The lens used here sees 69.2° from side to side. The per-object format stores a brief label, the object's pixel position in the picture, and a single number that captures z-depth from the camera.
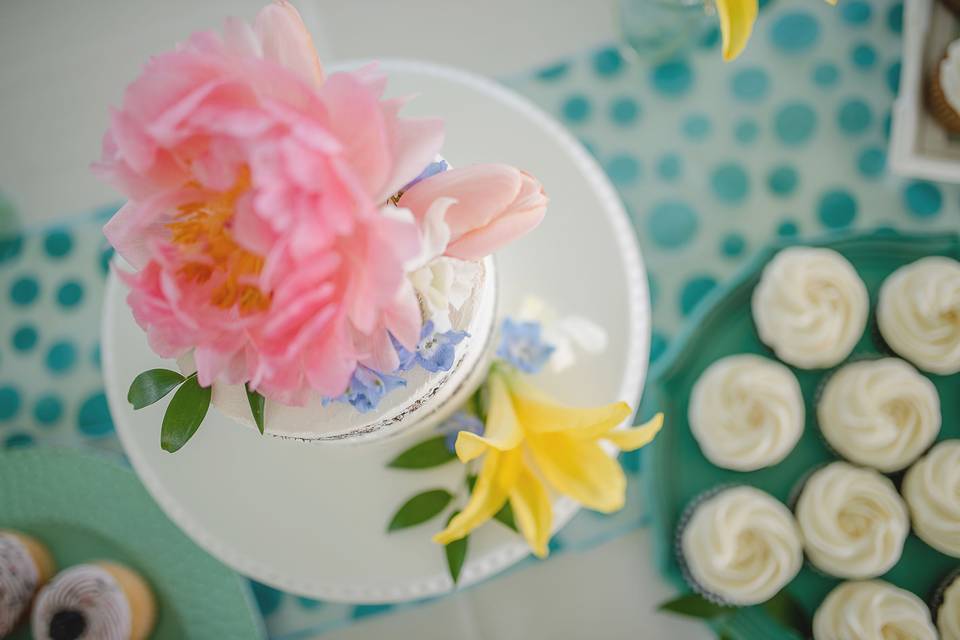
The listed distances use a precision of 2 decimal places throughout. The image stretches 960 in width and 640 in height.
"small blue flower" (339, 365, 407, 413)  0.37
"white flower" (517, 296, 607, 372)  0.64
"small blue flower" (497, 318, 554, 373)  0.58
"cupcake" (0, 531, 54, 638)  0.71
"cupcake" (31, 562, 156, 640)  0.69
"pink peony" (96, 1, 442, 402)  0.28
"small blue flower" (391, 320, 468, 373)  0.39
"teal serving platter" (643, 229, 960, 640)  0.70
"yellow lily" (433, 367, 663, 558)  0.46
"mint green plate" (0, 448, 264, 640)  0.73
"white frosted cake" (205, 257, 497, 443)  0.43
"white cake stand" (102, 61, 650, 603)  0.64
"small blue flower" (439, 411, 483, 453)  0.58
